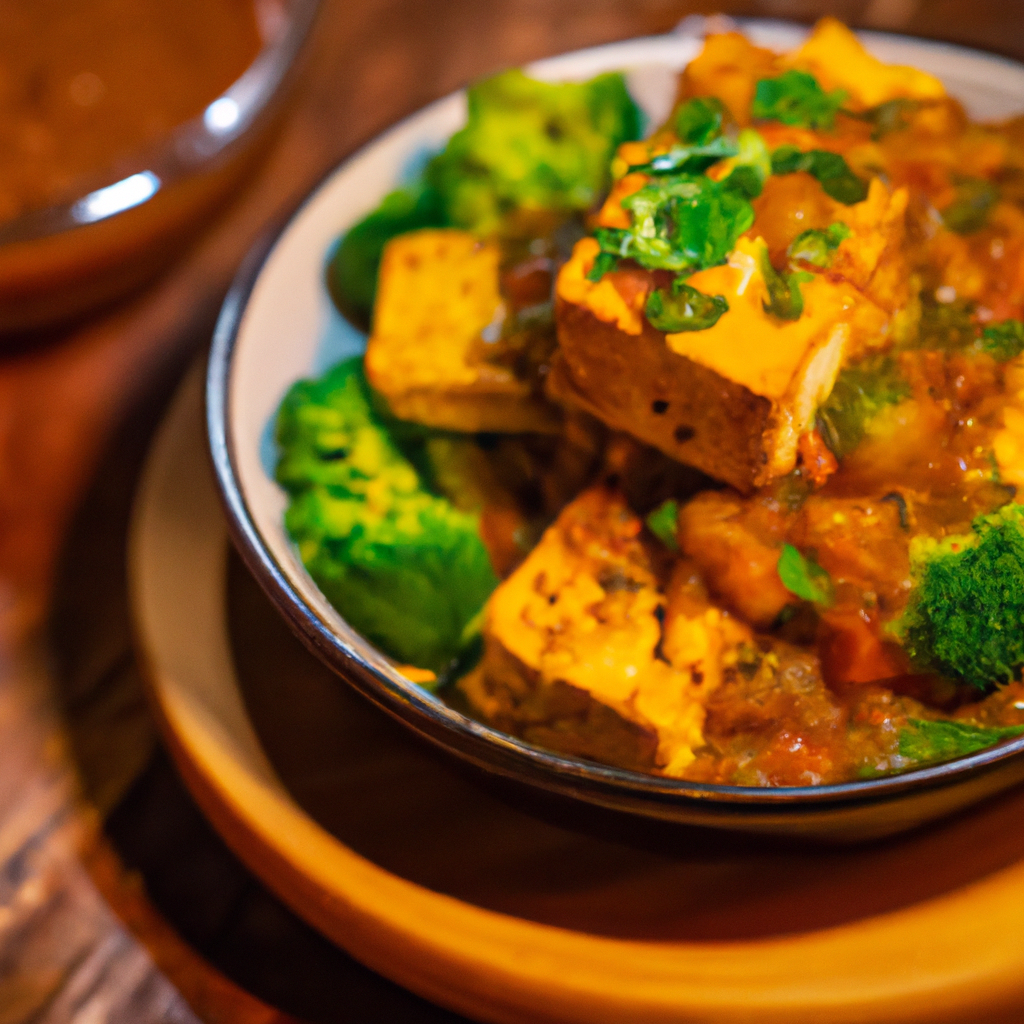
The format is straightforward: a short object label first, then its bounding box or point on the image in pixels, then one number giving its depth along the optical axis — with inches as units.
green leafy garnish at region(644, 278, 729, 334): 15.6
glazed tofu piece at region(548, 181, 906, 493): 15.6
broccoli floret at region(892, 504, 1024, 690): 15.5
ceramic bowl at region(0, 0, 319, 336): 19.3
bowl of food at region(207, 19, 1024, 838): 15.6
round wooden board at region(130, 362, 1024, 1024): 15.4
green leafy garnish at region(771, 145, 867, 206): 16.0
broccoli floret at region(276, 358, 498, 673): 16.5
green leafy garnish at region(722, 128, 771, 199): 16.0
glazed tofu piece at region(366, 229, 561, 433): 16.8
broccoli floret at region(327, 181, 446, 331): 17.6
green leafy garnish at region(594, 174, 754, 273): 15.7
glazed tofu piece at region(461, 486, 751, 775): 15.8
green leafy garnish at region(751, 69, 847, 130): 16.5
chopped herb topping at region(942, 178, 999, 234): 16.5
